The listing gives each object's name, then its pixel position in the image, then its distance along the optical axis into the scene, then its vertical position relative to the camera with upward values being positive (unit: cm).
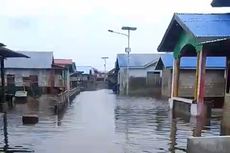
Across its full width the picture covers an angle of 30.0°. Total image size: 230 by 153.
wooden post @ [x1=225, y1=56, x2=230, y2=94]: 1653 +4
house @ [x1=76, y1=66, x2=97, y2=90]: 7031 +59
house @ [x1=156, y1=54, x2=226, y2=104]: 3541 +49
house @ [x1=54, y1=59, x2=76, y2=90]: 4393 +116
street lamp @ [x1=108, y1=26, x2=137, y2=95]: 4524 +504
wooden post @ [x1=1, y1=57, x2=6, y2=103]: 2373 -1
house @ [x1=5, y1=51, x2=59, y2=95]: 4219 +91
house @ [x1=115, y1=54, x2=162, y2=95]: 4822 +75
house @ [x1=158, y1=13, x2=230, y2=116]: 1814 +196
